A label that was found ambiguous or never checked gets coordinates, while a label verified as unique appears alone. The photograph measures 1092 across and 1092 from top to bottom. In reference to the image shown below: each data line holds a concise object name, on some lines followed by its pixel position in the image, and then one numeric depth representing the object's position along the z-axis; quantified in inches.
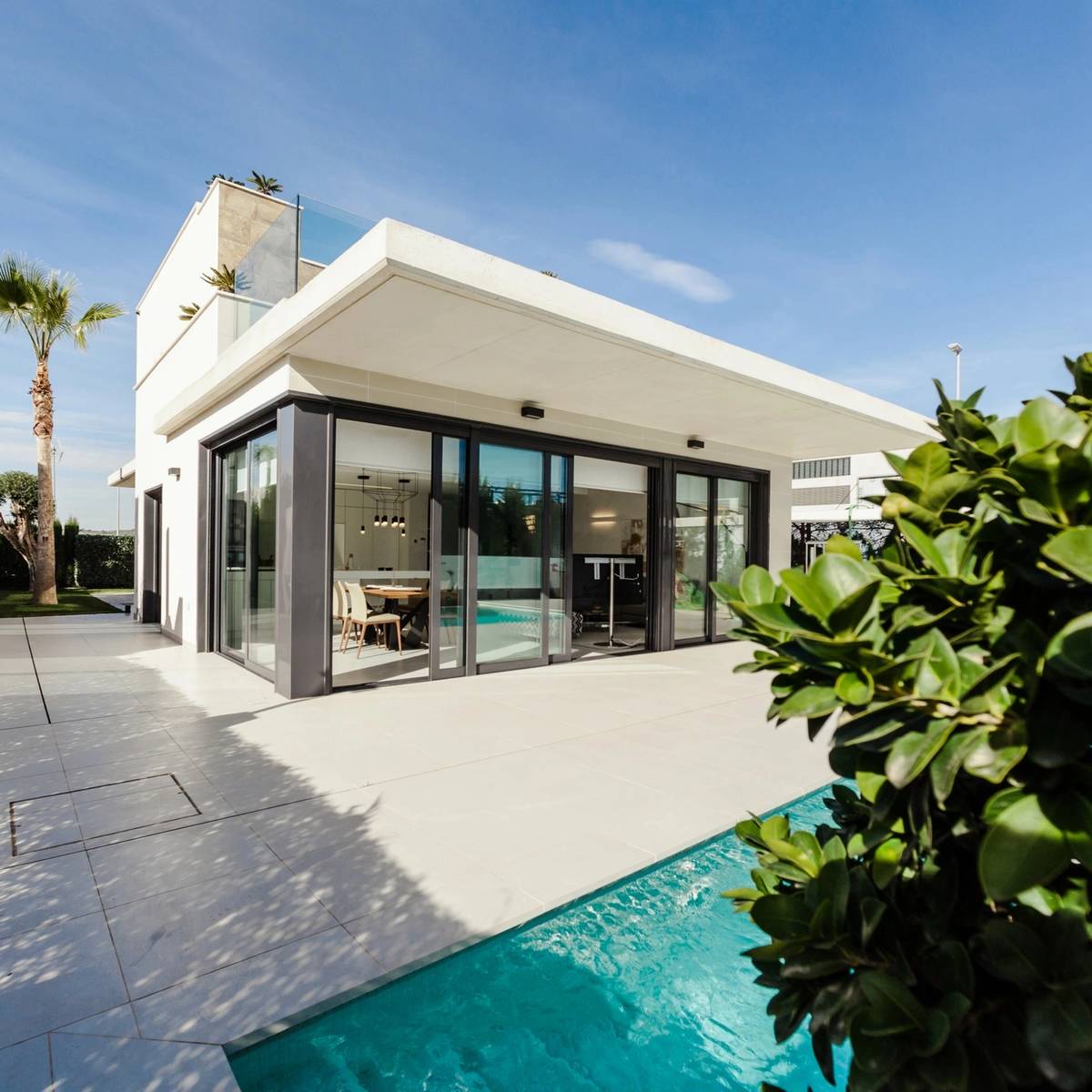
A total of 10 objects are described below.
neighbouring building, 692.1
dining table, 342.3
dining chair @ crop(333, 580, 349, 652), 350.0
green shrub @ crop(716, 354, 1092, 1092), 24.5
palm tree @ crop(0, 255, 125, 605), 534.3
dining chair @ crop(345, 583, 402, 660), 338.3
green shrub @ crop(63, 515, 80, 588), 805.2
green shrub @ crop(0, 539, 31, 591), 743.7
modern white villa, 205.8
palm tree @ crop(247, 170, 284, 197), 768.9
